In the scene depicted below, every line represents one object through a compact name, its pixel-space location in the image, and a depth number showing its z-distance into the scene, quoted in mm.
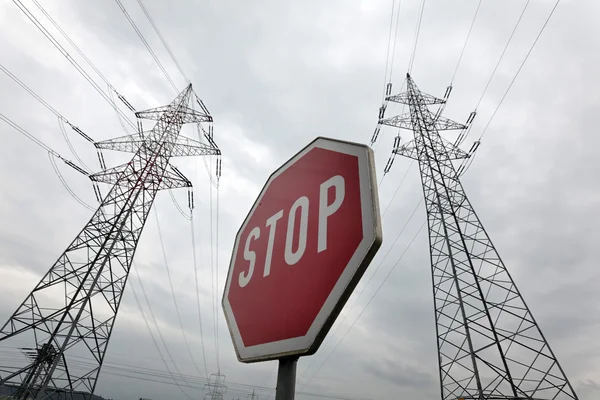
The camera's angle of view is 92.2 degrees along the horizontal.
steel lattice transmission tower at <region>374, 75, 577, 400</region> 7863
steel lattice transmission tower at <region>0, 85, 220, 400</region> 8227
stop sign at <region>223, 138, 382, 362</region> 820
